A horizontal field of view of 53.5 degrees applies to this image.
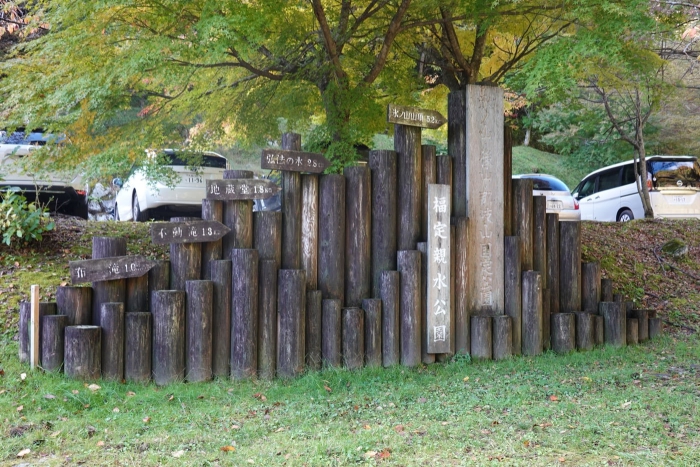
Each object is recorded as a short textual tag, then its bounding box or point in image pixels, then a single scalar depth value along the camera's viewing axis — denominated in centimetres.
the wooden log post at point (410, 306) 718
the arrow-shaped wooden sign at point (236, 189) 686
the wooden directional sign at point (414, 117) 732
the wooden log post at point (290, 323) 678
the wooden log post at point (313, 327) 694
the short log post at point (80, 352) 619
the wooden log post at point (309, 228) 718
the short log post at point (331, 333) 695
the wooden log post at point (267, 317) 677
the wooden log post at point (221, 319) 669
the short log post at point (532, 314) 771
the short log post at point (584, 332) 793
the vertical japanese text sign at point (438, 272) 724
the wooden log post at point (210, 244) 687
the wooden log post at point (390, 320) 713
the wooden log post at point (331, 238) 720
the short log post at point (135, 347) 641
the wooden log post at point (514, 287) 771
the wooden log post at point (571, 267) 823
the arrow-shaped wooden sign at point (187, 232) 664
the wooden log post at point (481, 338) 748
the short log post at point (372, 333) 707
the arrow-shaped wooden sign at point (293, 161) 690
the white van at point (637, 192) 1484
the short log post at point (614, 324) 809
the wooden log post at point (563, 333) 784
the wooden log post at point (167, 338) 646
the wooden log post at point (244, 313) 667
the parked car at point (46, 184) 1079
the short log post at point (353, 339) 697
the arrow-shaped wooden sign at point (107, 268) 635
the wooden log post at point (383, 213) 740
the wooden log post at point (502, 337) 753
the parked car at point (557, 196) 1399
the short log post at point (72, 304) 638
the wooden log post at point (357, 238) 730
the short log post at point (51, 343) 621
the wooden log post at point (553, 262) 818
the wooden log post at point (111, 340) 633
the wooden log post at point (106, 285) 652
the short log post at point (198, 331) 655
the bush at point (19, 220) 812
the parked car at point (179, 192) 1295
